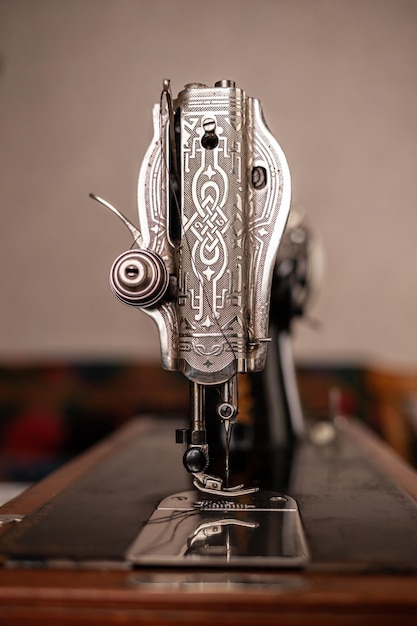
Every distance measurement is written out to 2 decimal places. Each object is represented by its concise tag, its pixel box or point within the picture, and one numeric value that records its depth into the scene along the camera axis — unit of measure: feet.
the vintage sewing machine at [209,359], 1.51
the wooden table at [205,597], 1.35
